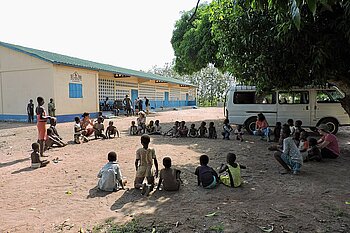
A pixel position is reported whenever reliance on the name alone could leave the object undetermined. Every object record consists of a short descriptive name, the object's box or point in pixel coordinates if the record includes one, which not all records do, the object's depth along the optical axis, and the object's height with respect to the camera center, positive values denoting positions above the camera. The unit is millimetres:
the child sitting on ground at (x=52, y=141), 8414 -978
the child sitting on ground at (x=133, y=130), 11539 -896
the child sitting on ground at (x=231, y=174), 4820 -1184
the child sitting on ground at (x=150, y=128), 11867 -866
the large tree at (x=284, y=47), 5520 +1367
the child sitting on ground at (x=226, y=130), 10148 -837
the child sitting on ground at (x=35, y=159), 6274 -1138
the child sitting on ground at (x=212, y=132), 10422 -946
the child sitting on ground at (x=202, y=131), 10729 -911
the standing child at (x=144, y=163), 4805 -996
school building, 16391 +1752
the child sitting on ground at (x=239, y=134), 9971 -986
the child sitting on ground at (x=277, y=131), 9398 -833
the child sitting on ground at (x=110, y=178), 4680 -1201
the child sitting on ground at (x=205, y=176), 4754 -1206
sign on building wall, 17503 +2121
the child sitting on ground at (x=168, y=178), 4645 -1202
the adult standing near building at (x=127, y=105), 21688 +331
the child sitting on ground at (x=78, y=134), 9500 -857
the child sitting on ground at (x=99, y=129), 10477 -751
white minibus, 10523 +24
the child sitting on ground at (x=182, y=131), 10938 -935
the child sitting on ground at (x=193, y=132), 10888 -957
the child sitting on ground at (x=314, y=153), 6684 -1147
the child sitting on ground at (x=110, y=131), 10734 -857
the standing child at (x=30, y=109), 16125 +84
